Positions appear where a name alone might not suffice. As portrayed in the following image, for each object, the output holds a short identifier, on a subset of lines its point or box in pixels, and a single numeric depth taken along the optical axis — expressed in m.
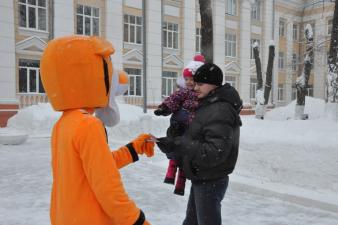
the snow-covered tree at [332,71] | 9.89
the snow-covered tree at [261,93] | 18.08
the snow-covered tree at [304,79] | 13.54
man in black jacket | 2.45
